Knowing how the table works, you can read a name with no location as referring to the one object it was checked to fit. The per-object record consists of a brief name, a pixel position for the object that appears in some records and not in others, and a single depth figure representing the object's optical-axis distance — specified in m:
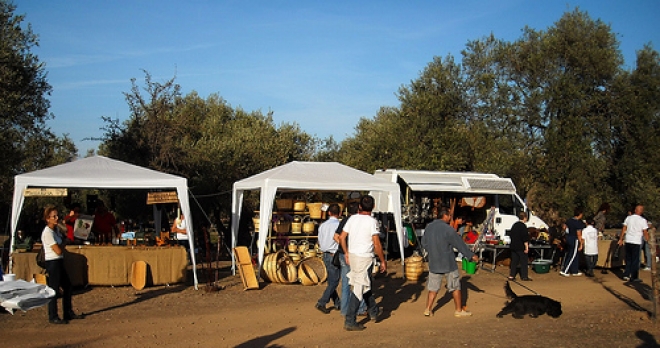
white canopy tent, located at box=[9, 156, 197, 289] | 11.23
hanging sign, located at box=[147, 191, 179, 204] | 12.77
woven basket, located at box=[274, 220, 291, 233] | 15.36
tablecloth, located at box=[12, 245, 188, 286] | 11.91
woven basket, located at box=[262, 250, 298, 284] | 13.09
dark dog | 9.05
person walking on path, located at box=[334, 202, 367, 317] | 8.55
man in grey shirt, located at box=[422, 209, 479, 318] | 8.67
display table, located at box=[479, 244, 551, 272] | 15.37
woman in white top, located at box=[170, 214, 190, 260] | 14.42
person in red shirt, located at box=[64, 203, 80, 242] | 13.30
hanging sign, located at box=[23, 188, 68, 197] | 11.67
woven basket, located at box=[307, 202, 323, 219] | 16.06
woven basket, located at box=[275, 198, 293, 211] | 16.03
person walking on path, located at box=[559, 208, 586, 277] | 14.43
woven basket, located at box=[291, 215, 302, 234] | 15.69
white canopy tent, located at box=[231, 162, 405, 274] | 13.10
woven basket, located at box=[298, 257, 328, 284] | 13.27
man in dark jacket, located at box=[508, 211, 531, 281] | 13.62
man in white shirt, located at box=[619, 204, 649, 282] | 13.02
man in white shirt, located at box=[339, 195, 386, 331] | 7.99
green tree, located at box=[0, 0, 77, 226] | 16.51
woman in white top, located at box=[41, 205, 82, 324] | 8.41
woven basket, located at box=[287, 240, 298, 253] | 15.58
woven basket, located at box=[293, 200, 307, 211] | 16.12
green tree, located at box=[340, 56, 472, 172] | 23.56
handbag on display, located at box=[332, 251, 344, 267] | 9.04
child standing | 14.32
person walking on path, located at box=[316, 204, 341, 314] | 9.58
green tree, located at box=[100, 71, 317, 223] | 20.62
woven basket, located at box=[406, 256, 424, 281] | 13.52
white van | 17.91
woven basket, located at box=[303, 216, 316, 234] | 15.82
